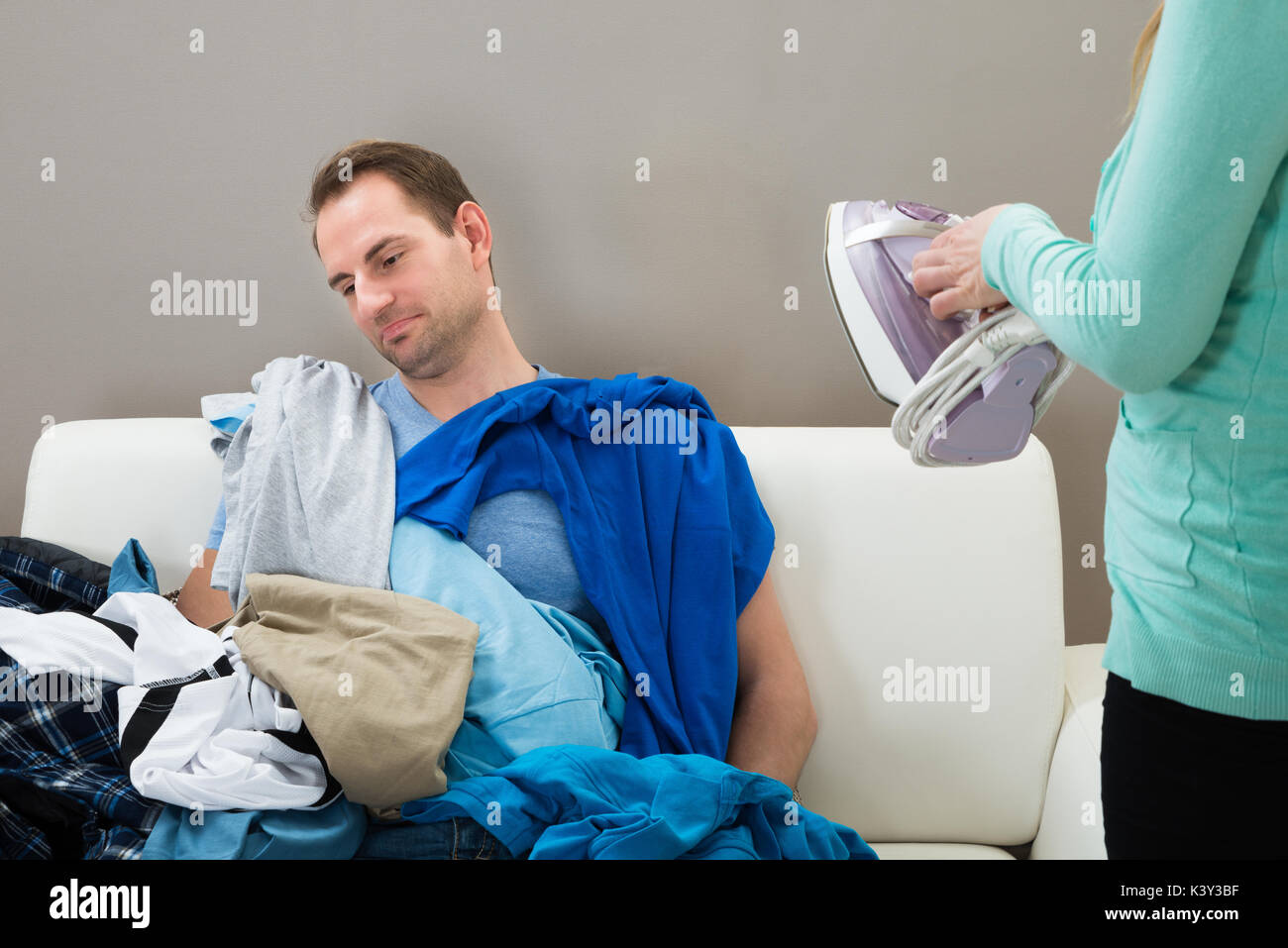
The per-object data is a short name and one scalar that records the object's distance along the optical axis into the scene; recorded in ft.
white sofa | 4.06
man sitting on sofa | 4.00
